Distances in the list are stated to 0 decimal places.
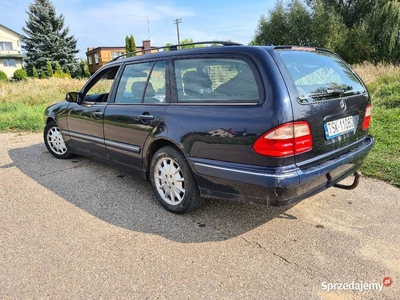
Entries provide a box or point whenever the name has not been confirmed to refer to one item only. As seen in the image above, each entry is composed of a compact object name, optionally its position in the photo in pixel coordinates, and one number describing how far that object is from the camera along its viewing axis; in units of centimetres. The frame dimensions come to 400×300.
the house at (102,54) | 4897
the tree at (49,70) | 3224
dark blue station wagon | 229
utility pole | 4481
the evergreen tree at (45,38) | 3410
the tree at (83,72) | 3936
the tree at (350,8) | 2780
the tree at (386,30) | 1792
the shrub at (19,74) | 3604
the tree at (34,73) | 3298
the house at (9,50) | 4741
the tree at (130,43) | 4181
